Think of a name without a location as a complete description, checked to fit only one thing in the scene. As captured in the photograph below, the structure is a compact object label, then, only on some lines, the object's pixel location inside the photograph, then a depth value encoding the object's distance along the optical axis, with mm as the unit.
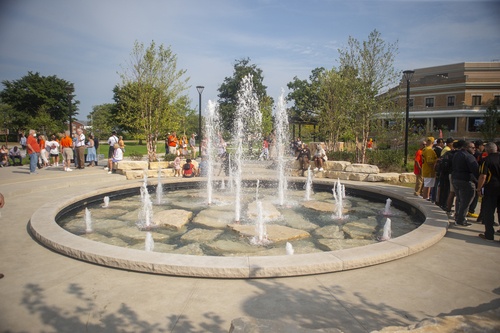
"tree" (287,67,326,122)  47188
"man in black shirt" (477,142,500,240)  5473
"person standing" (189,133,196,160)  21469
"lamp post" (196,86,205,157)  20202
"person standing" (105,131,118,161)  15086
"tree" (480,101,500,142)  33438
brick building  43688
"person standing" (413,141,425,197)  9156
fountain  4191
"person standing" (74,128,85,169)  15195
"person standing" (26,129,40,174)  13086
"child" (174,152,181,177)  13766
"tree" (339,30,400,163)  15641
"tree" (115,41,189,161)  16844
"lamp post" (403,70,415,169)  14092
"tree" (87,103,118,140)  53284
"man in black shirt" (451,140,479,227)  6203
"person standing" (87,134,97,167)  16697
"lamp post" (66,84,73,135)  21303
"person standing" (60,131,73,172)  15001
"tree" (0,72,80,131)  51266
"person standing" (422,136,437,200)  8198
